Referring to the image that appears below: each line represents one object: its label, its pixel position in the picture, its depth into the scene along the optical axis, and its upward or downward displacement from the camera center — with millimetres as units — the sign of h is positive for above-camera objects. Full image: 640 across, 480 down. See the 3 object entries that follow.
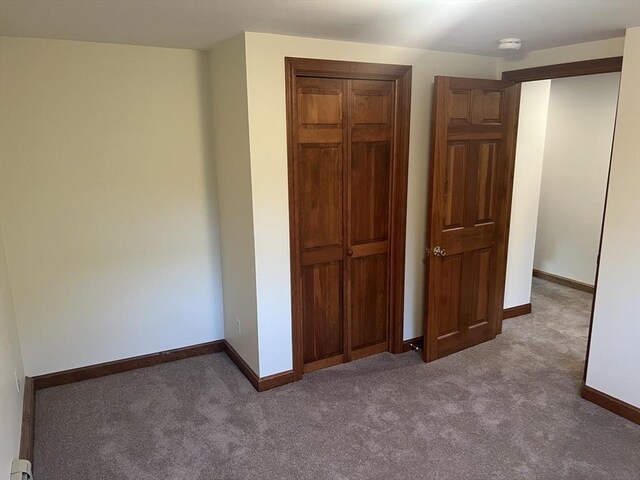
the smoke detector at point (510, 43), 2965 +663
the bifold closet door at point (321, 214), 3061 -433
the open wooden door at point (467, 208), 3336 -448
